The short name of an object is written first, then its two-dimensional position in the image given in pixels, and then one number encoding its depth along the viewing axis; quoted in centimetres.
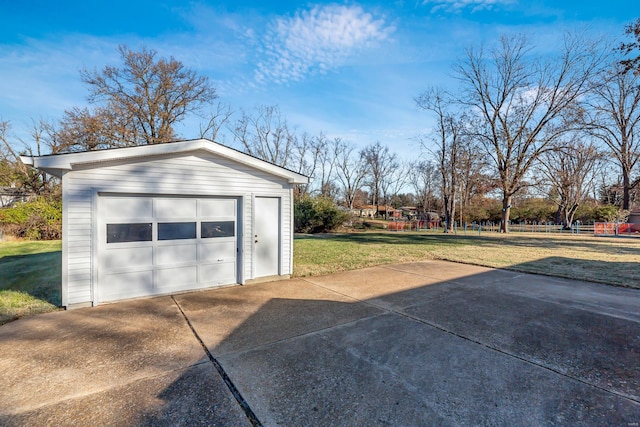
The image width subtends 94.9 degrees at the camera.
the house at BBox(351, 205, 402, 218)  4778
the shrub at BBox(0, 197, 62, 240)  1377
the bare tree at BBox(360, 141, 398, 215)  4306
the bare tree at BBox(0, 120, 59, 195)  2208
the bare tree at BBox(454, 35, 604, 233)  2017
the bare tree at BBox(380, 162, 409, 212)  4670
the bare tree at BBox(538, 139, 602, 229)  2278
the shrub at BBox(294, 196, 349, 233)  2133
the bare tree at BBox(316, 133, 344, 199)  3953
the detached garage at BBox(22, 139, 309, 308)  466
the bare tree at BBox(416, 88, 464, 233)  2381
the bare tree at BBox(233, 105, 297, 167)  3341
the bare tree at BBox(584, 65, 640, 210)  2211
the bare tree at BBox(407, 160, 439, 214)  4342
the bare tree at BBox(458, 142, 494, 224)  2171
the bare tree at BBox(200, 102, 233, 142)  2603
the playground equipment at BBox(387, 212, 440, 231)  2800
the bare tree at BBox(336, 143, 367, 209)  4138
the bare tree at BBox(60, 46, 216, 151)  1933
